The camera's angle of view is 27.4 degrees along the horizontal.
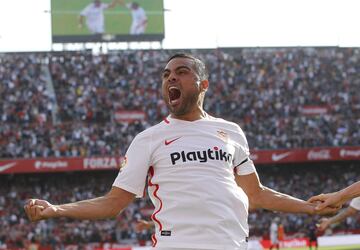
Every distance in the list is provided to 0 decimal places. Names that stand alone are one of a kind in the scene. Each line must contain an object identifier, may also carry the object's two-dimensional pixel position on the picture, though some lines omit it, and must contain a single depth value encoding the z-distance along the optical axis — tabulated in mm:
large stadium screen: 42094
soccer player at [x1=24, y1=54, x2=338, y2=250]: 4281
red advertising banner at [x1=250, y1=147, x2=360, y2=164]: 35562
